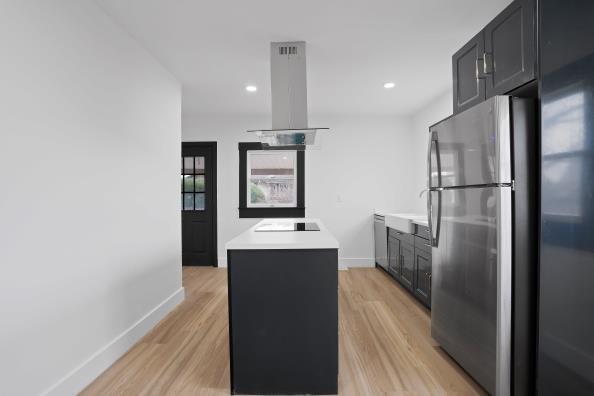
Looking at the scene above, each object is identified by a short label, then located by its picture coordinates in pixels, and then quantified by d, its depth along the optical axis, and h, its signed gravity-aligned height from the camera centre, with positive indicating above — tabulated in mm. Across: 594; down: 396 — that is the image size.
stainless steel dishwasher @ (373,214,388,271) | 4730 -726
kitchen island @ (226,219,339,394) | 1957 -769
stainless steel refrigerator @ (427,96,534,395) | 1732 -240
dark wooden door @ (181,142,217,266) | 5332 -170
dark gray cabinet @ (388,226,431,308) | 3303 -802
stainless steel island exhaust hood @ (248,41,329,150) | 2799 +898
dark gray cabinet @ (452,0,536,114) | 1722 +839
